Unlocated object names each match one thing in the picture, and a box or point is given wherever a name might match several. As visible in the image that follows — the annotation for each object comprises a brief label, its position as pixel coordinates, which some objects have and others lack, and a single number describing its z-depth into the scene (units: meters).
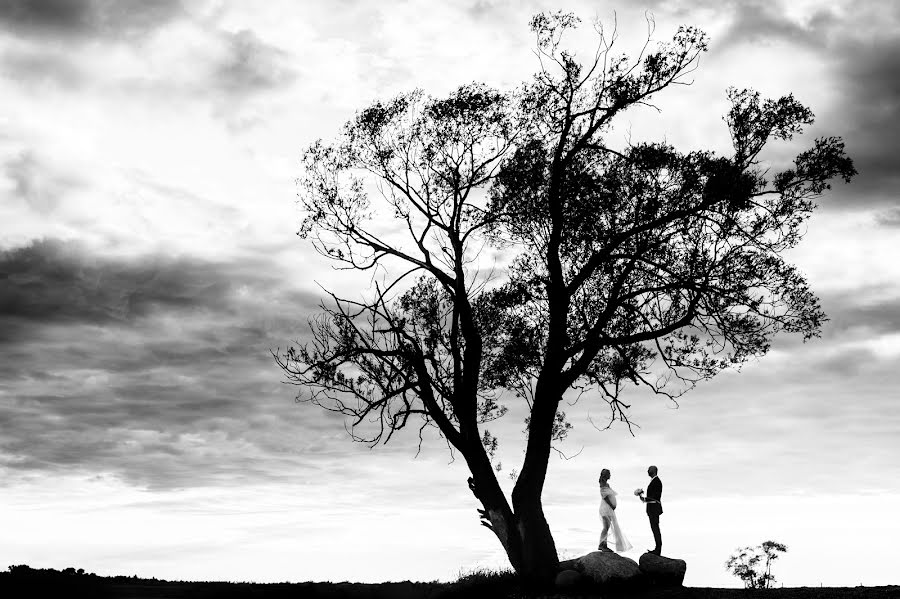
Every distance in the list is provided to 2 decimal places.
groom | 27.91
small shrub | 34.22
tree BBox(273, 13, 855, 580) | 27.70
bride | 28.41
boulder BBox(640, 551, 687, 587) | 26.84
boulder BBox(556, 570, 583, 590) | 26.11
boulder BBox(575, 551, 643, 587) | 26.34
